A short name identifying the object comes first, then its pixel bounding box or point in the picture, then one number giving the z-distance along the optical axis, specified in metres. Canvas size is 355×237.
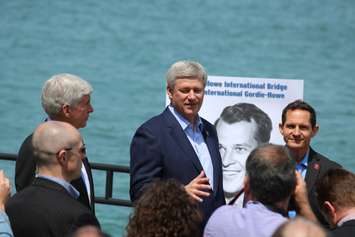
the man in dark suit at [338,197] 5.74
